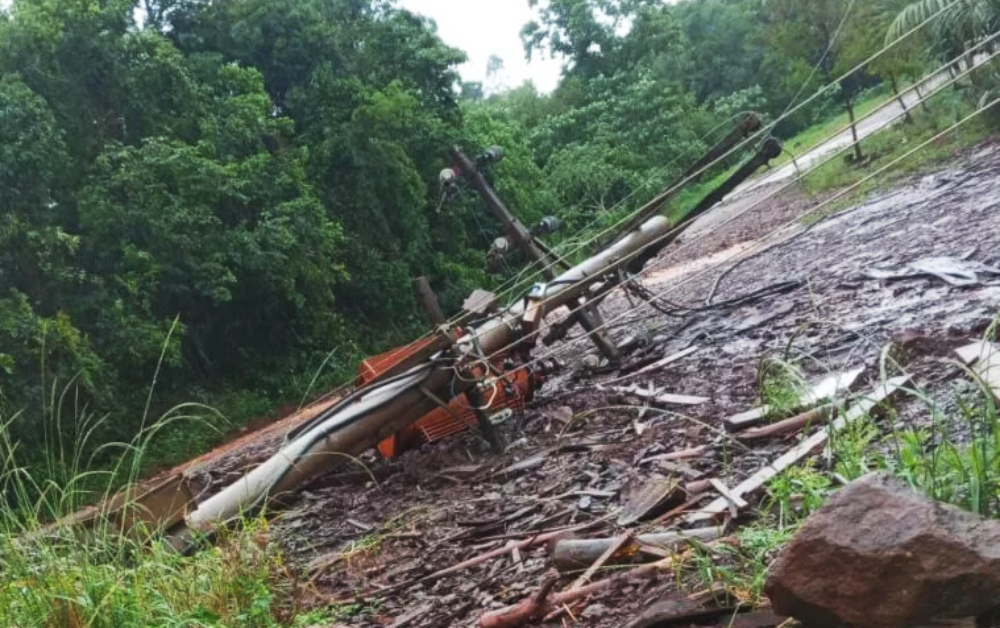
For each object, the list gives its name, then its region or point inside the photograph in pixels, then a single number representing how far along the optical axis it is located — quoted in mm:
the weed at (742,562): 2963
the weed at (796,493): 3219
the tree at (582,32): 37969
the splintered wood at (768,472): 3977
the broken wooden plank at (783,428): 4879
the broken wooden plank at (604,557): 3727
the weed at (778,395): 5127
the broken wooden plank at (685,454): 5207
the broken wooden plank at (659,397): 6516
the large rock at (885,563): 2299
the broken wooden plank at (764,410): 5129
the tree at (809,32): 20609
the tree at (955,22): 13305
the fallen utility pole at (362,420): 5910
